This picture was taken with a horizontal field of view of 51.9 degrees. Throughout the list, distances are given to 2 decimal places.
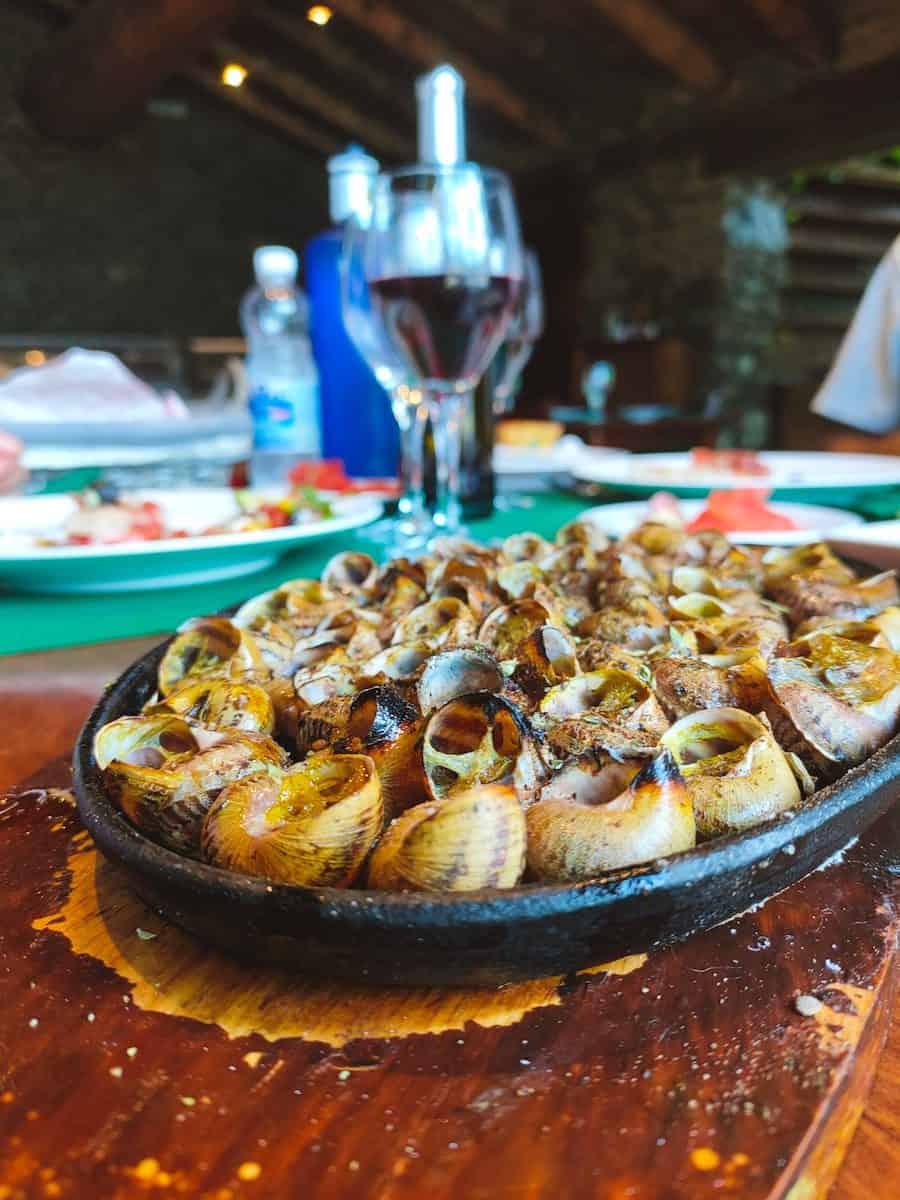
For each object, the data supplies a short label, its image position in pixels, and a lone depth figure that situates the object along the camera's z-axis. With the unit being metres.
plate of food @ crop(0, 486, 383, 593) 0.74
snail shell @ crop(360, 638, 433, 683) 0.41
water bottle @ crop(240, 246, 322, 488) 1.31
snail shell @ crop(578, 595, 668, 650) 0.45
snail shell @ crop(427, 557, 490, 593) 0.55
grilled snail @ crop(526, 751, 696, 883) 0.27
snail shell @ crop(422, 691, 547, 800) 0.31
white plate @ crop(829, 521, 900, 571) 0.67
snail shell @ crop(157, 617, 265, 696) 0.44
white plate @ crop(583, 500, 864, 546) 0.81
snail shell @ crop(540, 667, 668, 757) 0.32
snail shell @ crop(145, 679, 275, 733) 0.36
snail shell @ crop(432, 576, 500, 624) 0.50
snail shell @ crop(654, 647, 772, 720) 0.37
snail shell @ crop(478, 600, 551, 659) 0.44
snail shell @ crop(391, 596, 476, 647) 0.44
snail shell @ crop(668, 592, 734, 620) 0.50
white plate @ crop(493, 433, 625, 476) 1.47
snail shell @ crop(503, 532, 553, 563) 0.66
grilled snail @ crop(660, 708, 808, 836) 0.30
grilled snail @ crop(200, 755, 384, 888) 0.27
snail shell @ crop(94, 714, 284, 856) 0.30
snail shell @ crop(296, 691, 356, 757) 0.34
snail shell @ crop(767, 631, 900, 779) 0.35
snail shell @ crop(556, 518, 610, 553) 0.68
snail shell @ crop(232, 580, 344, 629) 0.52
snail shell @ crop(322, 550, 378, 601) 0.61
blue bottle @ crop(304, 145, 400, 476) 1.22
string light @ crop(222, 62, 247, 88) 7.39
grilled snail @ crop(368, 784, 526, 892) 0.26
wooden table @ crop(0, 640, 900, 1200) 0.22
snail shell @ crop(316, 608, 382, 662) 0.45
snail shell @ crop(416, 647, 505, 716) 0.36
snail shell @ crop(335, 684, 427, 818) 0.31
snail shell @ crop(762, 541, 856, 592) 0.56
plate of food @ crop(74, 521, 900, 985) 0.26
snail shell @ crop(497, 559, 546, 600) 0.54
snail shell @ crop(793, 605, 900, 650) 0.44
